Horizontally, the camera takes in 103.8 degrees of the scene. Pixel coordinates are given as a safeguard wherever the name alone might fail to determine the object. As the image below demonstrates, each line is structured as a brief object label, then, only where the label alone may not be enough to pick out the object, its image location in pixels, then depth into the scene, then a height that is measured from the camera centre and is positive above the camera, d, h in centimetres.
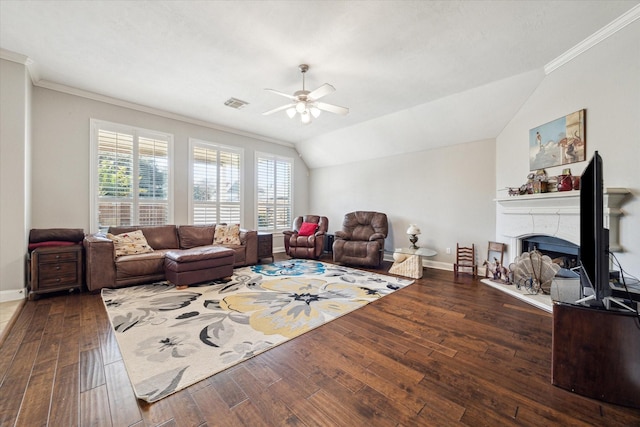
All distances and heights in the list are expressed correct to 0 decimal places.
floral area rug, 182 -110
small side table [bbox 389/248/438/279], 426 -86
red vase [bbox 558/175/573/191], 295 +37
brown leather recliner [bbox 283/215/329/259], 561 -68
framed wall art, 289 +91
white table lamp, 480 -36
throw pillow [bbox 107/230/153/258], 379 -50
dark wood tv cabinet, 148 -86
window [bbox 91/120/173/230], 419 +64
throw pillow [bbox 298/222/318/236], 593 -40
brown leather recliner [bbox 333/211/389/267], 489 -56
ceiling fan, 304 +144
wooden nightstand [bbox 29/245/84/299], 308 -74
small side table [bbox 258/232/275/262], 532 -71
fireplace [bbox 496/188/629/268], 246 -10
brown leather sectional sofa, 337 -66
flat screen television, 156 -15
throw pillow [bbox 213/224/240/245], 496 -46
